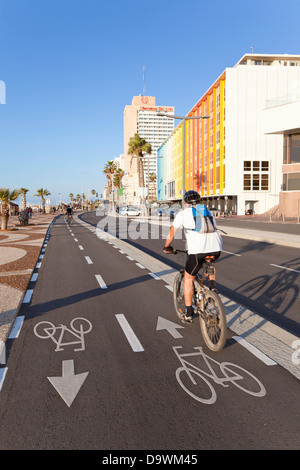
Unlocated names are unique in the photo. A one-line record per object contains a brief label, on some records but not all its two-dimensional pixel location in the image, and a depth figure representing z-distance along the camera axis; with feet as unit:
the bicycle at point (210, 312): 13.60
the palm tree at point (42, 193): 302.66
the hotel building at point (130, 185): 543.39
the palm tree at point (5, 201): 84.53
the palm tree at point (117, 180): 322.59
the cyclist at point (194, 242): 14.89
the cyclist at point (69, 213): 111.49
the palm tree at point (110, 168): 309.83
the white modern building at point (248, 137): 157.48
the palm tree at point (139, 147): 189.98
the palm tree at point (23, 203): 129.13
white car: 175.42
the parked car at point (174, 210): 139.30
